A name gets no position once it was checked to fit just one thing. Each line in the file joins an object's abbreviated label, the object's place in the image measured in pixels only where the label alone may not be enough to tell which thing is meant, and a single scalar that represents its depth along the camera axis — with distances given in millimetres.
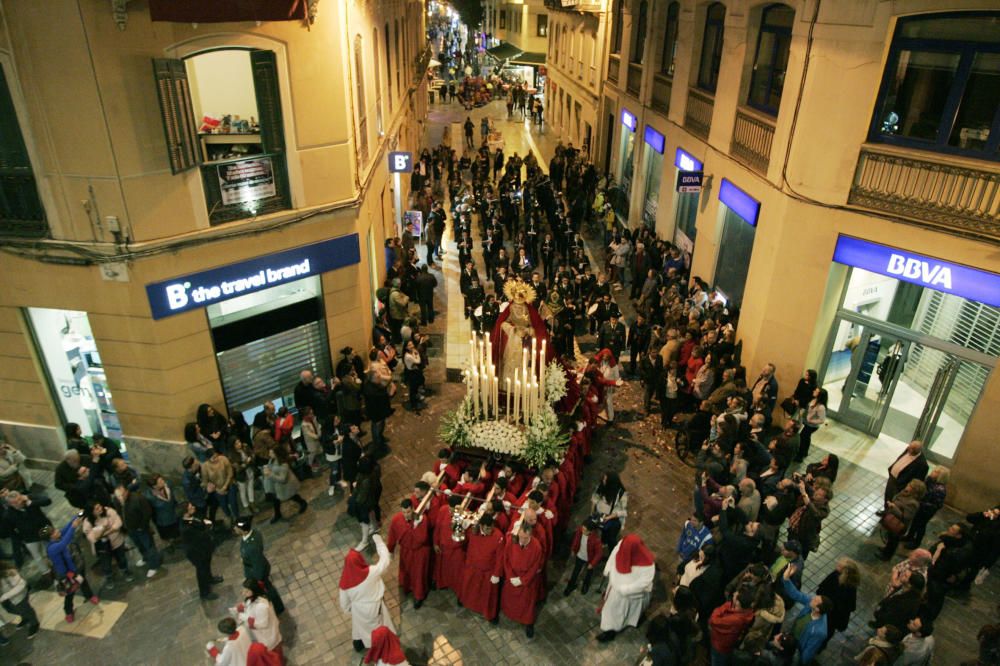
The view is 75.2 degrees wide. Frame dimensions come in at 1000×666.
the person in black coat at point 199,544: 8180
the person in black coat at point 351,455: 9602
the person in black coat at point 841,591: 7328
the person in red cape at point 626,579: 7582
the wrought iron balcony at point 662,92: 18562
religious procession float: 9289
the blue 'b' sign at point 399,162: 16797
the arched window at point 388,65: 18656
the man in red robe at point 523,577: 7719
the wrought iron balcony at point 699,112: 15422
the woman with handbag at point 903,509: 8906
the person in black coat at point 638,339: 13688
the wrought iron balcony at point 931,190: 9031
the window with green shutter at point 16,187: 8695
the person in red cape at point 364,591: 7215
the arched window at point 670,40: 18406
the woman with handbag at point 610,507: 8469
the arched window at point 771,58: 12359
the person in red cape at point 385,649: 6855
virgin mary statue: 9320
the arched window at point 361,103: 13062
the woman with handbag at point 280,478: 9586
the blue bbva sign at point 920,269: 9266
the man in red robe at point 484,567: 7918
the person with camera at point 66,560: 8141
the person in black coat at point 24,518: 8383
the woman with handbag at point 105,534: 8414
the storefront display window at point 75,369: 10109
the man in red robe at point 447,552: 8172
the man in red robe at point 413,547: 8156
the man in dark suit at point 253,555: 7715
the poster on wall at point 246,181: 10023
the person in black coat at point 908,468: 9176
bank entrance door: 10453
